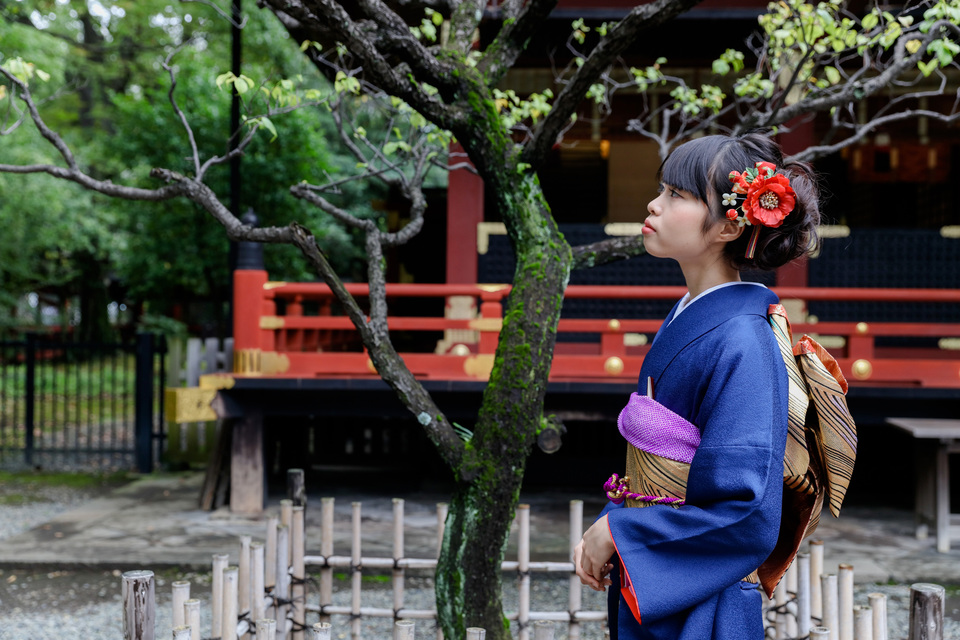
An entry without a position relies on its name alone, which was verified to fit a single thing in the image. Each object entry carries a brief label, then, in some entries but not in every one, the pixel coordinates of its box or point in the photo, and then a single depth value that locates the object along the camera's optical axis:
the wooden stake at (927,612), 2.59
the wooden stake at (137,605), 2.64
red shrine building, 7.12
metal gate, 9.79
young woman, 1.61
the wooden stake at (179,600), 2.75
